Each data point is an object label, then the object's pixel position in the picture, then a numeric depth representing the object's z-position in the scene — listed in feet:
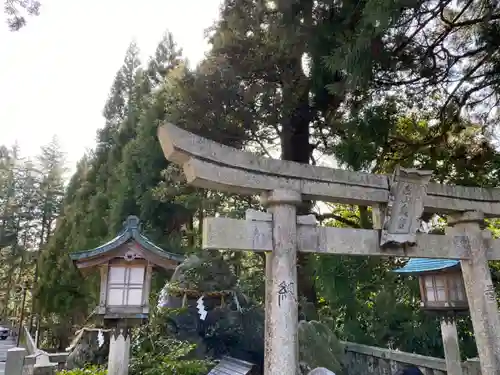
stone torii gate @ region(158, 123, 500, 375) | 12.09
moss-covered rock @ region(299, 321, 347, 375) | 21.39
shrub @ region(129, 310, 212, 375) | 19.58
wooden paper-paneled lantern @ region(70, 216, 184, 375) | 17.95
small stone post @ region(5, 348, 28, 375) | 20.51
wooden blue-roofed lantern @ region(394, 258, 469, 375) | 19.20
